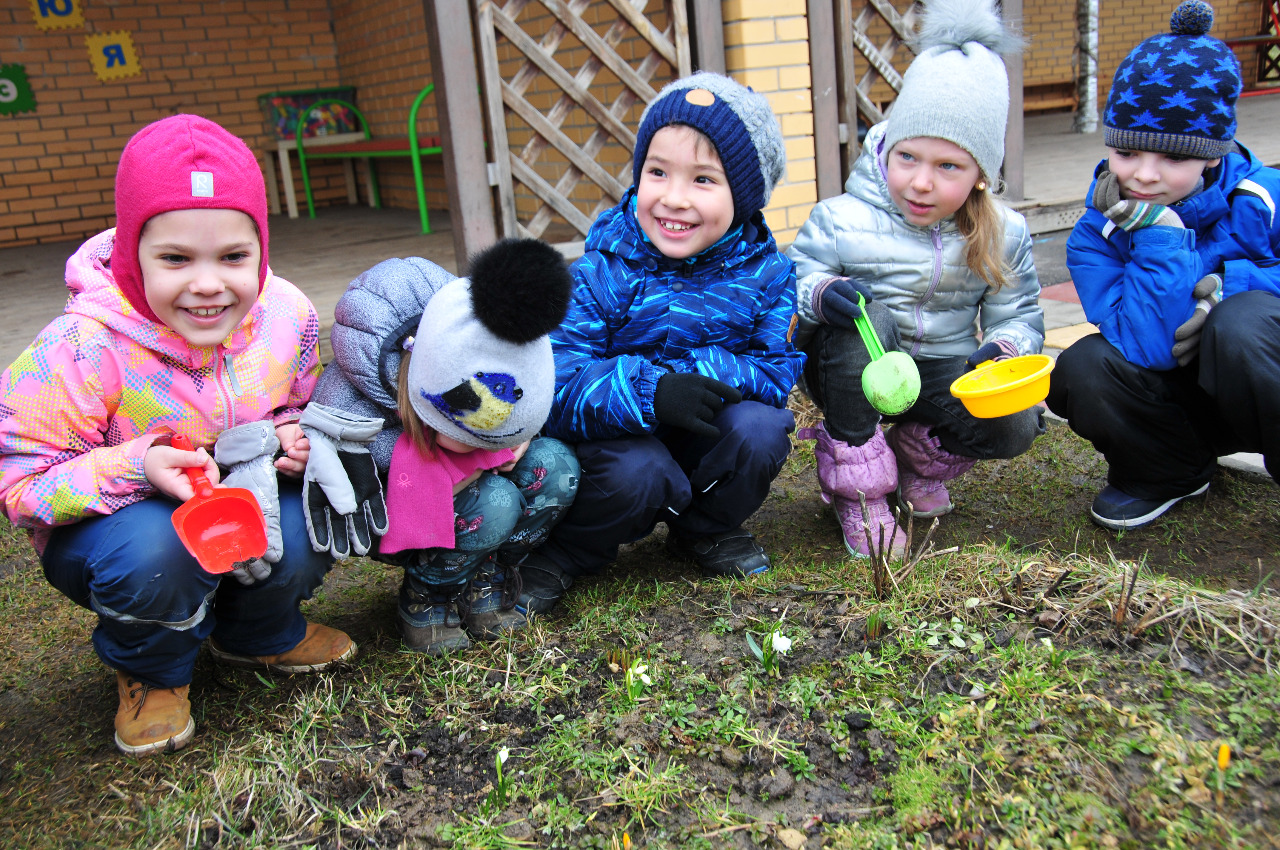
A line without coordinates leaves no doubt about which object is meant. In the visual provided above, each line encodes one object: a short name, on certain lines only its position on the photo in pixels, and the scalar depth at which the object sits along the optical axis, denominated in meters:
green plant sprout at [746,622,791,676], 1.75
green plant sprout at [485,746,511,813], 1.51
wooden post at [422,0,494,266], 3.68
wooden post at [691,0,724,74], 4.13
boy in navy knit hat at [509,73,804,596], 2.11
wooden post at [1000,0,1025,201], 4.80
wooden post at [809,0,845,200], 4.38
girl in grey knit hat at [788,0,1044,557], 2.30
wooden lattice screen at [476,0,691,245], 3.85
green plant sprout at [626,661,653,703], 1.72
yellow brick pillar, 4.17
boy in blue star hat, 2.22
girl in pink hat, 1.66
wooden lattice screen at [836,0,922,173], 4.52
